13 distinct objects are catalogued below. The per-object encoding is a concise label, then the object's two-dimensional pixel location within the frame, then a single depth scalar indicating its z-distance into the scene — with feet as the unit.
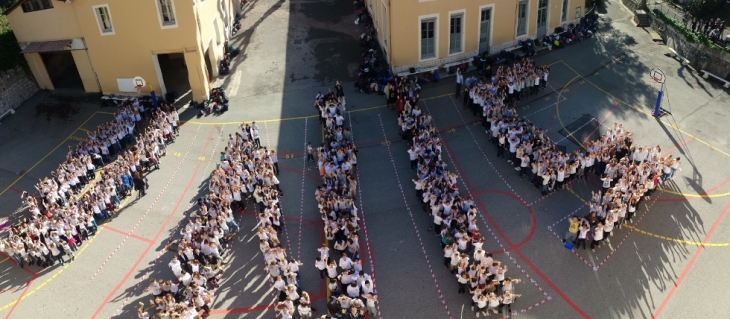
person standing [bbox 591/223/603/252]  75.22
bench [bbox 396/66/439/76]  119.85
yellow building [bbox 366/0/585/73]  114.32
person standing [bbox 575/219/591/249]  75.66
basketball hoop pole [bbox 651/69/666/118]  102.58
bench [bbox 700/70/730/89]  111.86
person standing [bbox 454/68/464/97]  110.32
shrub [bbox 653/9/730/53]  113.80
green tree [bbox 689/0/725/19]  125.18
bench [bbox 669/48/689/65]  119.43
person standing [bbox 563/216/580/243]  76.54
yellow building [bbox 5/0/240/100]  110.93
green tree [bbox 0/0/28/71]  117.19
